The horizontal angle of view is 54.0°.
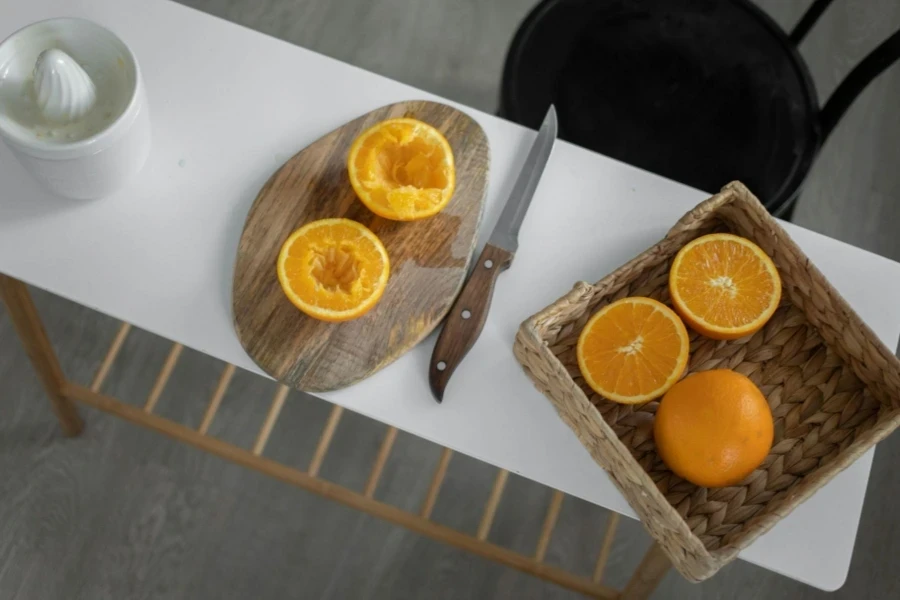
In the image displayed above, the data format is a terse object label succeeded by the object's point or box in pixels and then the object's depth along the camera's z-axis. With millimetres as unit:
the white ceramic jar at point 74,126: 824
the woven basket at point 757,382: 776
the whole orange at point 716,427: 777
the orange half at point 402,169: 894
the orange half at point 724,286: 855
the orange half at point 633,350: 834
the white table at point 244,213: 884
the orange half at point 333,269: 854
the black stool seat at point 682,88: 1142
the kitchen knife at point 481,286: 885
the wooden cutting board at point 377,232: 880
